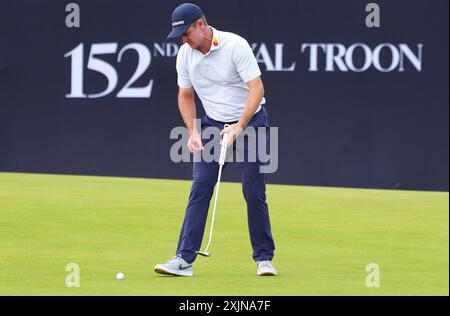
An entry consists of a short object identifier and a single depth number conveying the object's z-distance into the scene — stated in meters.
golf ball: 15.00
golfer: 15.32
